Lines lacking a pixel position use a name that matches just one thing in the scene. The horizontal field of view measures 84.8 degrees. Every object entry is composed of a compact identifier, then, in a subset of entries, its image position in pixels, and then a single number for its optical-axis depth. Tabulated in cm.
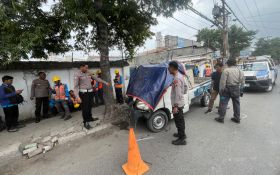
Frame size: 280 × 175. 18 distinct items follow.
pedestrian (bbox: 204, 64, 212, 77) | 1115
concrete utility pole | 1256
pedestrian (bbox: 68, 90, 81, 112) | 596
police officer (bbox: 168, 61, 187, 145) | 326
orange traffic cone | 263
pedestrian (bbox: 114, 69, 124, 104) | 710
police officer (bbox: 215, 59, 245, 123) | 439
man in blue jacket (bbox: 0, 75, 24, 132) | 421
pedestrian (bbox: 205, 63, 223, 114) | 516
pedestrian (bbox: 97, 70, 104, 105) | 701
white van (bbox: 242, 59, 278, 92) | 789
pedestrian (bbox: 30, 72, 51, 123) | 503
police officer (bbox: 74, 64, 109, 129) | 417
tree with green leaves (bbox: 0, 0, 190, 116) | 326
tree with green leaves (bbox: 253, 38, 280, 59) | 4504
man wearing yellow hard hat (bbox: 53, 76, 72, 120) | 515
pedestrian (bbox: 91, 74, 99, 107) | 668
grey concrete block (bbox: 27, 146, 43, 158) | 348
